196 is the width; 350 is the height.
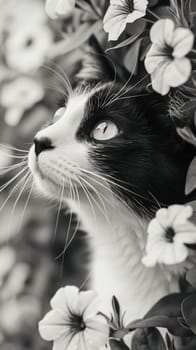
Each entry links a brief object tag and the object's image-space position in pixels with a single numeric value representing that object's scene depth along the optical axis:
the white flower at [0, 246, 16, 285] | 0.93
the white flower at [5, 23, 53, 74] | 0.97
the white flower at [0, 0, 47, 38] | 0.98
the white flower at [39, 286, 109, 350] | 0.85
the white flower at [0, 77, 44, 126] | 0.96
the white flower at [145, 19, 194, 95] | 0.83
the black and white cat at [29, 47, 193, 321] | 0.86
